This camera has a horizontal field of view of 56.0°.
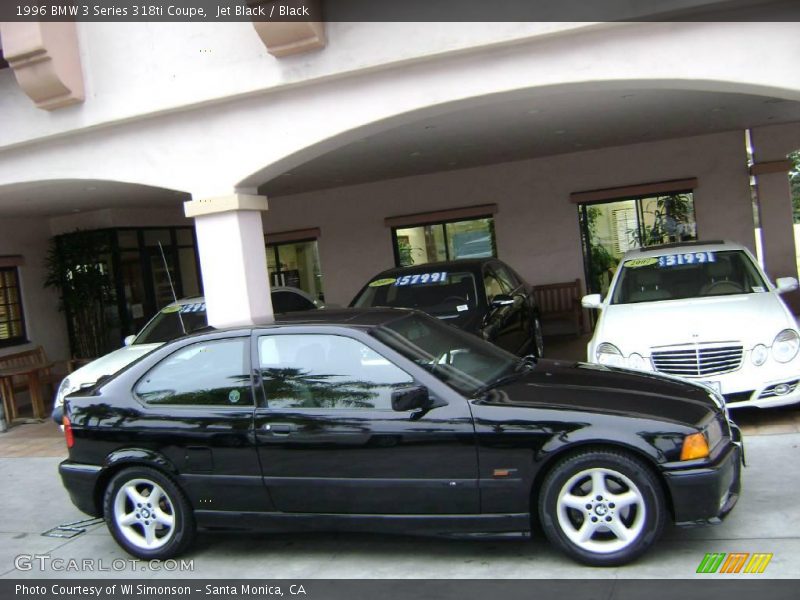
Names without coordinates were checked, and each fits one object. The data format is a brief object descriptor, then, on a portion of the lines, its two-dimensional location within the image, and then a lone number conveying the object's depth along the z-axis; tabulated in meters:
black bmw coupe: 4.09
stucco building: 6.50
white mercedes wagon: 6.18
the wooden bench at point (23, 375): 10.68
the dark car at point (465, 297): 8.30
